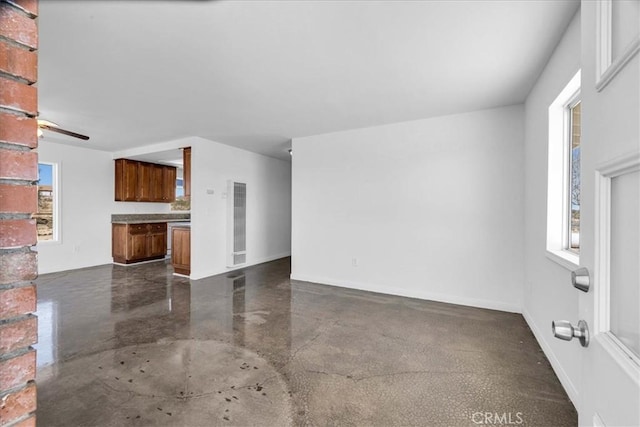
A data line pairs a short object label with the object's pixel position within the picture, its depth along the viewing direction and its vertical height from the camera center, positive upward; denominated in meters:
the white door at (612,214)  0.55 +0.00
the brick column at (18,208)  0.63 +0.01
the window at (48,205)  5.40 +0.11
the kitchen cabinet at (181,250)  5.18 -0.69
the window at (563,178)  2.31 +0.29
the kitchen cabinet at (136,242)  6.14 -0.66
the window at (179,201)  7.79 +0.29
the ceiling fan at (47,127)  3.02 +0.90
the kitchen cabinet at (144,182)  6.30 +0.67
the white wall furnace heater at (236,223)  5.57 -0.22
